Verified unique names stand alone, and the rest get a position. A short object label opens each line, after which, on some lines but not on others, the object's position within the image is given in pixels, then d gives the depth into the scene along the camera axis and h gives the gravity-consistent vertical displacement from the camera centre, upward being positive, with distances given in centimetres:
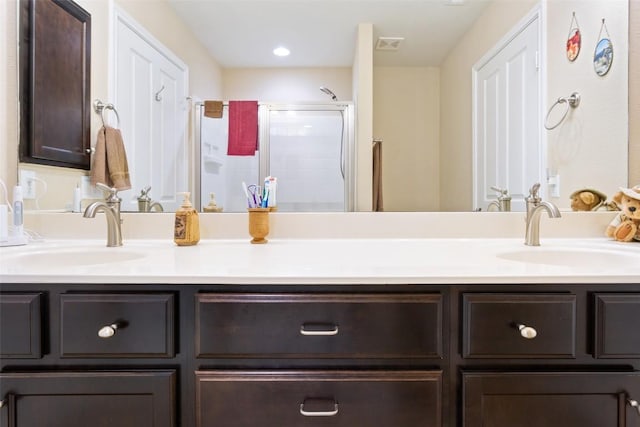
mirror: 125 +46
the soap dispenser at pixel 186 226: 112 -5
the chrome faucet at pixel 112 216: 111 -2
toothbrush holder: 117 -4
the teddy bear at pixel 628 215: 113 -1
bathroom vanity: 68 -29
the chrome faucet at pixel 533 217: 113 -2
